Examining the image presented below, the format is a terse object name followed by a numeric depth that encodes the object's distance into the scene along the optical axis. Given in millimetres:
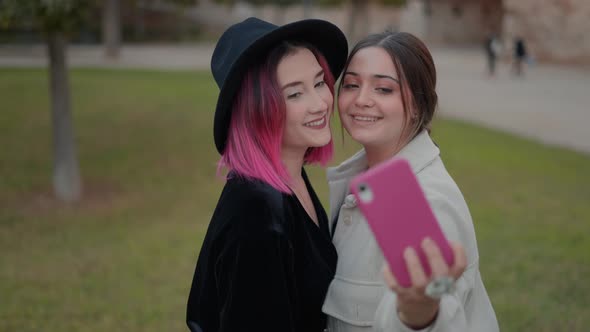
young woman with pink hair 2143
